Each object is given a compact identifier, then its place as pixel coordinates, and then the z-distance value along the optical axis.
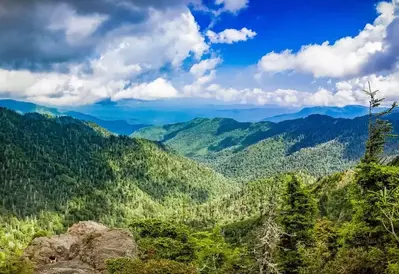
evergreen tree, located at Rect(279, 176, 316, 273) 55.28
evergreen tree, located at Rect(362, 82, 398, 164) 48.62
